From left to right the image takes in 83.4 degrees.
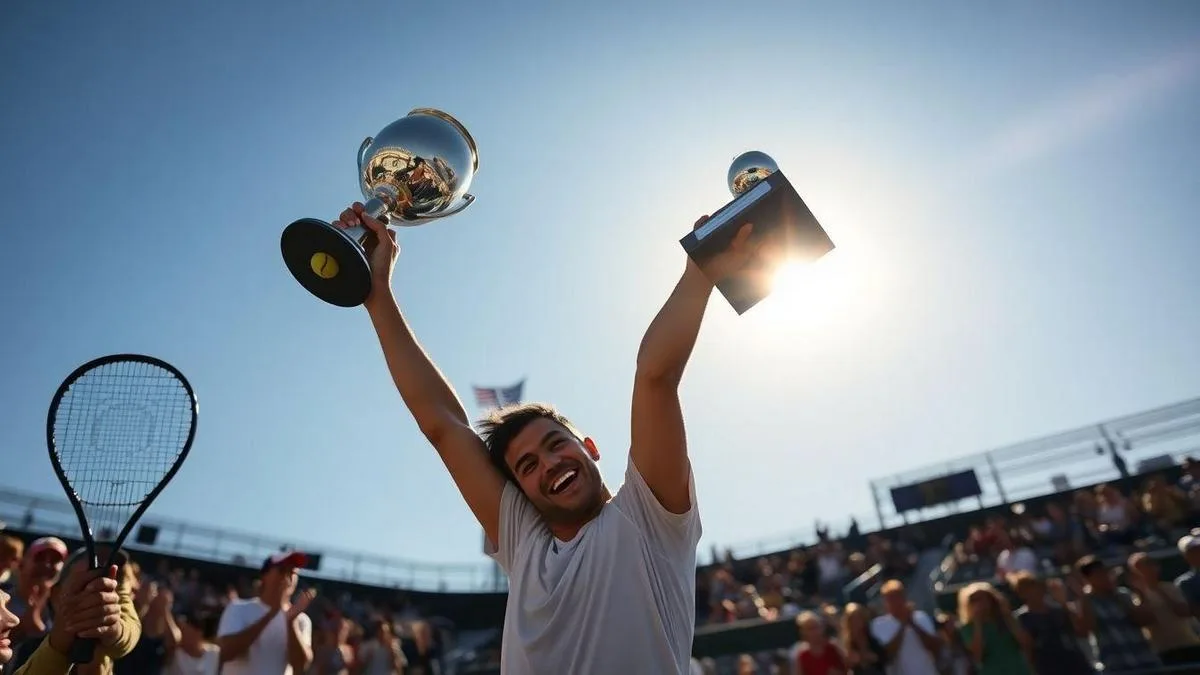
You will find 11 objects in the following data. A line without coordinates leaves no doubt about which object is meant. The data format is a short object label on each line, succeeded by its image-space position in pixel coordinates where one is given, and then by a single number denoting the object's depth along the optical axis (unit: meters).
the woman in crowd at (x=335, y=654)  7.93
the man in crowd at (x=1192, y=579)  6.14
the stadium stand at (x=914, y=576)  6.76
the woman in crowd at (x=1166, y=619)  6.06
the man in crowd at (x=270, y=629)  4.81
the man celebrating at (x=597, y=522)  1.78
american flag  14.68
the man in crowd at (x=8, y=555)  3.94
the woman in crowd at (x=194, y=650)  5.34
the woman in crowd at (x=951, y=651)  7.09
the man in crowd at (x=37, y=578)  4.15
